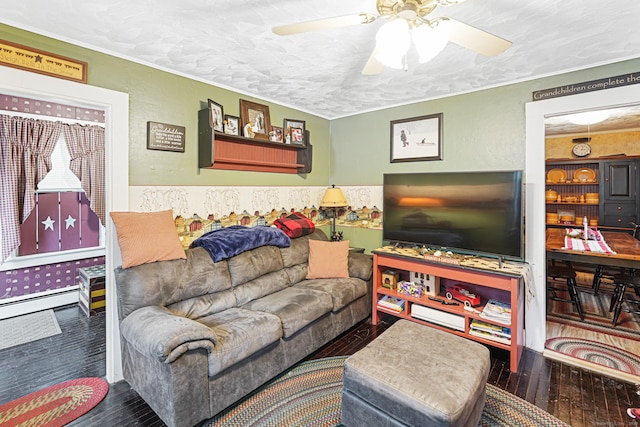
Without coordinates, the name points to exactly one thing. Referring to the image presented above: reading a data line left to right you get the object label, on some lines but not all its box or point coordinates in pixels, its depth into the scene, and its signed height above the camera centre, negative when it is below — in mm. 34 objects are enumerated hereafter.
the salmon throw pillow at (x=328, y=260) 3195 -503
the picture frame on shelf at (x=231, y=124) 2934 +858
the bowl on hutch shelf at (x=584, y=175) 5039 +613
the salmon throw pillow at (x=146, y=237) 2148 -182
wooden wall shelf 2748 +628
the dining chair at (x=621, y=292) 3086 -845
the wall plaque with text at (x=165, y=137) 2488 +636
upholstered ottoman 1475 -889
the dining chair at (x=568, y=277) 3296 -734
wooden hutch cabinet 4723 +344
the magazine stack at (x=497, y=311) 2477 -825
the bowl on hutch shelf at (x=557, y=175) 5301 +642
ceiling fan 1296 +821
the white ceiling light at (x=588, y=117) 3205 +1046
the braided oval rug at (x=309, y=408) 1865 -1264
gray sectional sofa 1711 -763
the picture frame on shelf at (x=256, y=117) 3107 +997
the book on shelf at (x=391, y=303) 3083 -929
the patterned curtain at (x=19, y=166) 3131 +493
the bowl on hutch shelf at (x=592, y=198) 5023 +232
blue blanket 2586 -250
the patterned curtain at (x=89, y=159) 3607 +649
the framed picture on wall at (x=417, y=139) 3260 +815
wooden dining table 2781 -397
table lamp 3756 +163
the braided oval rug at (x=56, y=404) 1843 -1243
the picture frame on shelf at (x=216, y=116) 2688 +872
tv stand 2432 -780
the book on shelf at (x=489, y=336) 2471 -1032
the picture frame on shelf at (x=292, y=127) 3494 +985
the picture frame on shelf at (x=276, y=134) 3340 +863
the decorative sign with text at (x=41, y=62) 1866 +971
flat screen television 2580 +9
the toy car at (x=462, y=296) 2723 -768
